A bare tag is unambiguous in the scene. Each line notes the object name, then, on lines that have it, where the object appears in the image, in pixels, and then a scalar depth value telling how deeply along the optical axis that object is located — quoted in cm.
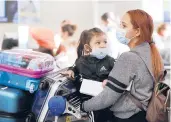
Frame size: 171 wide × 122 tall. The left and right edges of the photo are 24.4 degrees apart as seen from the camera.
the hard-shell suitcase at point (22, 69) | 268
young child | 277
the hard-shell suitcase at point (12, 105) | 264
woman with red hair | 249
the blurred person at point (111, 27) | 481
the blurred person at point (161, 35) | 680
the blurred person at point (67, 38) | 542
